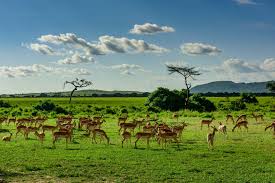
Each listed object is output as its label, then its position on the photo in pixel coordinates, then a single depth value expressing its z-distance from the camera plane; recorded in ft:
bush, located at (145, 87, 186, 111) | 214.90
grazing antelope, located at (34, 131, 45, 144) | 71.64
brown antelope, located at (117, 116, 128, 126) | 115.68
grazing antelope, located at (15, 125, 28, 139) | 81.51
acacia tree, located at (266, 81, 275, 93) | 308.81
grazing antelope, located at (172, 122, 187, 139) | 79.71
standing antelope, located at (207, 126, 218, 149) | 67.67
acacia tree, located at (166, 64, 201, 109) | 224.53
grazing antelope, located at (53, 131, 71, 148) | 70.38
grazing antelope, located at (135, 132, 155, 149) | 70.38
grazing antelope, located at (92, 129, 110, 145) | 74.69
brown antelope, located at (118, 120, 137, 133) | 90.27
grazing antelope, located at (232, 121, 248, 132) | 94.53
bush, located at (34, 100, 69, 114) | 178.04
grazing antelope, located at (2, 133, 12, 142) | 77.24
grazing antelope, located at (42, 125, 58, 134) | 83.97
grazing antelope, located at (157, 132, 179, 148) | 69.69
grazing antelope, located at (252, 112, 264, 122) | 125.31
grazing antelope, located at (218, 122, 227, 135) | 85.15
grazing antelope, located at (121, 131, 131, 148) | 71.41
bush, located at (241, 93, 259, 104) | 274.57
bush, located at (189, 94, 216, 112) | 214.07
